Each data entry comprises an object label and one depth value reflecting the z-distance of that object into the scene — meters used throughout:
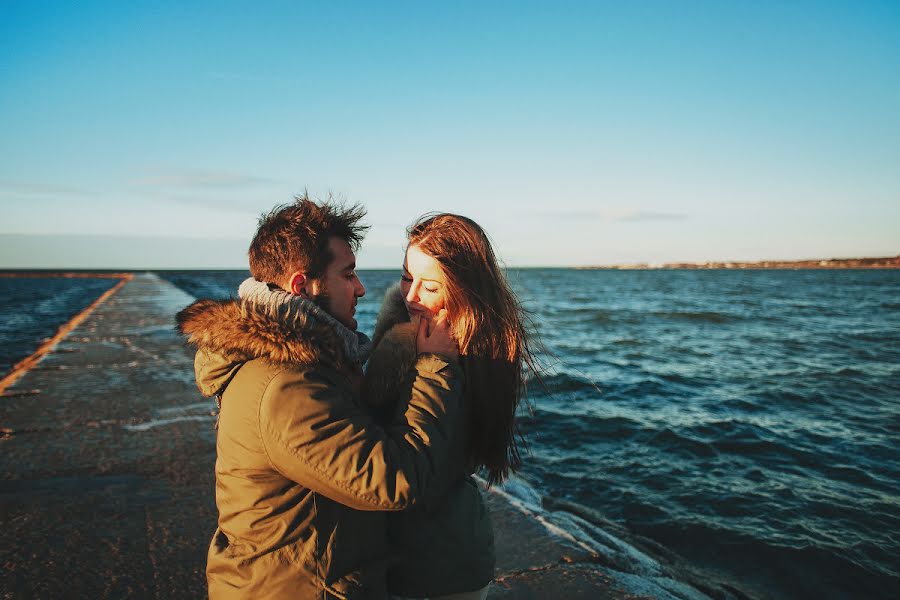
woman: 1.69
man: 1.39
